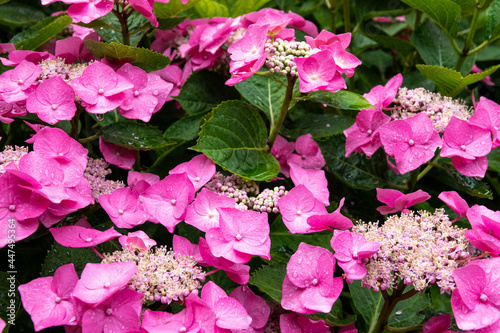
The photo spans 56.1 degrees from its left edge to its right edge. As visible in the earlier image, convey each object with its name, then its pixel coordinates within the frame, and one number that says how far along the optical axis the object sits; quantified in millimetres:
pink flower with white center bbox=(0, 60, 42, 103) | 823
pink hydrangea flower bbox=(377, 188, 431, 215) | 777
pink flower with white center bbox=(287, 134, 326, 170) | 969
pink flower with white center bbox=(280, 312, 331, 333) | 711
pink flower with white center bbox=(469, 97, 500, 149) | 842
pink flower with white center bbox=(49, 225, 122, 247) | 691
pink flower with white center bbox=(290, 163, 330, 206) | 845
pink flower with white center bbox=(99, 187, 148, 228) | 769
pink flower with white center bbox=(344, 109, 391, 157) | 892
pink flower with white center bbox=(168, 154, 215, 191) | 817
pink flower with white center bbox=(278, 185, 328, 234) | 765
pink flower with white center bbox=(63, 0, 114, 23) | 830
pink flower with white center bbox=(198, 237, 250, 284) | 697
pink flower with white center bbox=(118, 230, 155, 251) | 694
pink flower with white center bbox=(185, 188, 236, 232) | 750
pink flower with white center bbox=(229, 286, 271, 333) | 726
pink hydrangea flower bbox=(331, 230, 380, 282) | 658
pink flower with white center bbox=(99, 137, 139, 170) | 901
